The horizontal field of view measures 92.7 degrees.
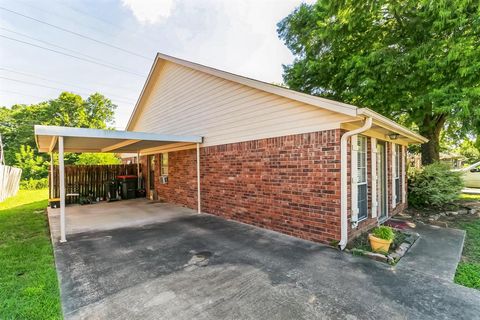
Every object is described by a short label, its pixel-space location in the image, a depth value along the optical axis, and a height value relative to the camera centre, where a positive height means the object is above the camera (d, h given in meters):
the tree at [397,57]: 6.45 +3.41
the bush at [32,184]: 18.33 -1.88
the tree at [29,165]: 20.59 -0.31
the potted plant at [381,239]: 3.98 -1.45
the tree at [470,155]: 25.36 +0.00
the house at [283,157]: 4.44 +0.01
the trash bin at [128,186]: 11.27 -1.30
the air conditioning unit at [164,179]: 9.85 -0.84
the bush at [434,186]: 7.73 -1.07
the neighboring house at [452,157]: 22.27 -0.20
